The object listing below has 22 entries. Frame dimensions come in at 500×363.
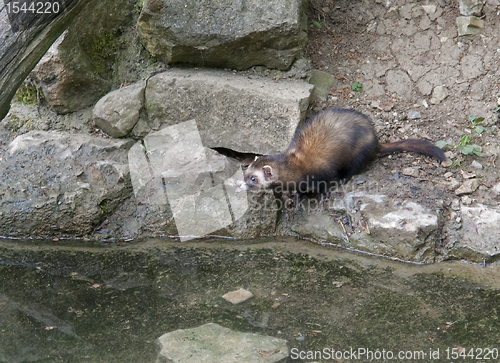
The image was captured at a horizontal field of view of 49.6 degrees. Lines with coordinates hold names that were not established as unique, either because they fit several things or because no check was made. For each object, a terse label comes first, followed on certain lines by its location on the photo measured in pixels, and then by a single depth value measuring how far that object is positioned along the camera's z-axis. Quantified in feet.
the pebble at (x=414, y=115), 15.43
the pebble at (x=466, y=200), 13.10
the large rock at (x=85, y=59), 14.78
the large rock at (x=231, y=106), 14.55
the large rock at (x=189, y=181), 13.83
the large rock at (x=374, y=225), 12.53
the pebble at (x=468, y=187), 13.30
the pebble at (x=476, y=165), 13.91
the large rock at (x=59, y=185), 13.79
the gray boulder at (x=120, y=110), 14.92
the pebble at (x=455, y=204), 13.04
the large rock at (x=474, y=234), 12.29
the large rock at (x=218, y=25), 14.42
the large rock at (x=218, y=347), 9.26
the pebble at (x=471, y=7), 16.01
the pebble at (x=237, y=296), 11.09
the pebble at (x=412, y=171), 13.85
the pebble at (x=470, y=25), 16.06
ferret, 13.74
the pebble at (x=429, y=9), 16.53
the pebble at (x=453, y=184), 13.47
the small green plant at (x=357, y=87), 16.21
